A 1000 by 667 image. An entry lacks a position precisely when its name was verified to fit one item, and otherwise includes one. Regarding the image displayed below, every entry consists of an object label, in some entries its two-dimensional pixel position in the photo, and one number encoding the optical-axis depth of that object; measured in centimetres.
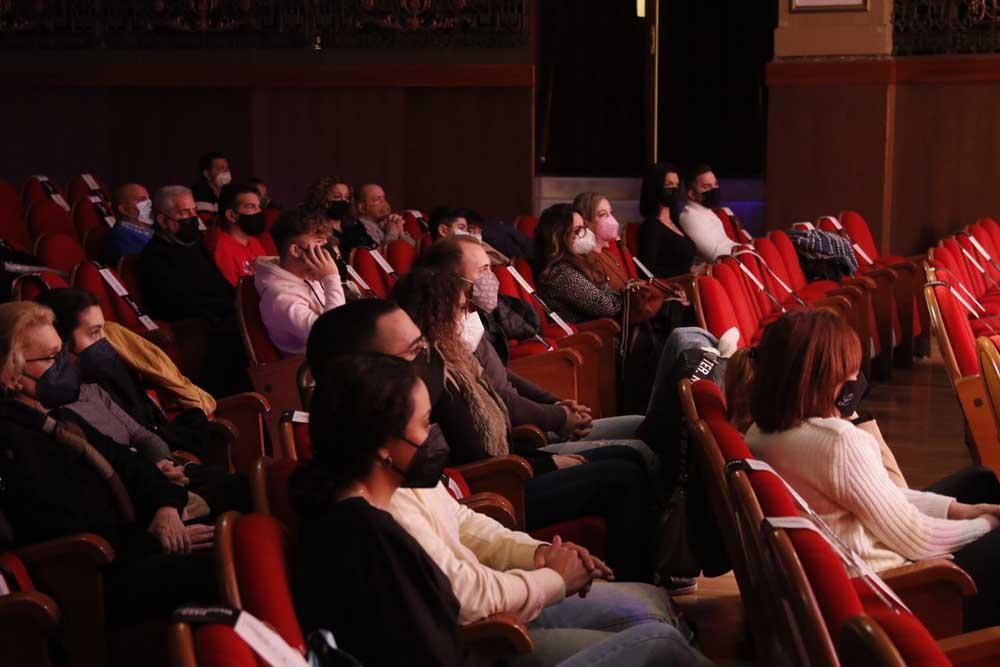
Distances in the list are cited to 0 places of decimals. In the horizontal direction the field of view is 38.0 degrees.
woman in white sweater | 283
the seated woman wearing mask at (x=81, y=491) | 295
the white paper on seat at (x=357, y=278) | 565
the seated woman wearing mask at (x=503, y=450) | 351
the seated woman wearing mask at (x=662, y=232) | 759
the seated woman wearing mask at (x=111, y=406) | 354
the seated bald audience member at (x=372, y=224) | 752
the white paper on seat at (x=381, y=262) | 604
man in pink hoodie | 465
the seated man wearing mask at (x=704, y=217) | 789
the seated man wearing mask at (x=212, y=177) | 873
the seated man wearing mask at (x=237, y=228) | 628
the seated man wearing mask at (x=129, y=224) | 661
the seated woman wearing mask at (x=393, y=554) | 208
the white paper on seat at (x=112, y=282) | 512
